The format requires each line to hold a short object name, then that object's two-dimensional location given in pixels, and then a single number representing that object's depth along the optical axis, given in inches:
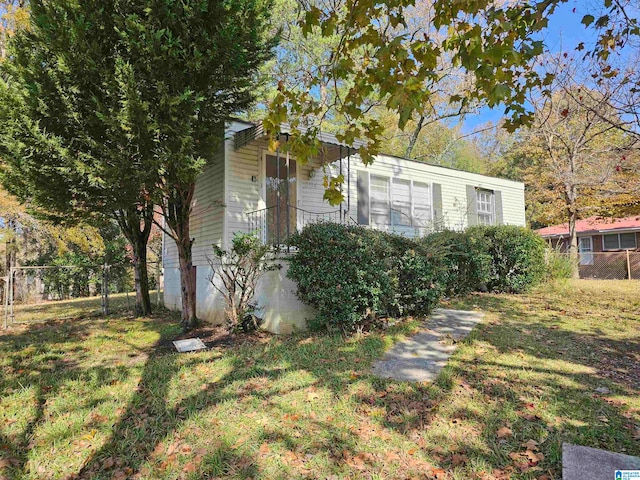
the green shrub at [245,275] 263.4
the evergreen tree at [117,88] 208.4
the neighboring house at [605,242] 688.5
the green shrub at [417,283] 266.1
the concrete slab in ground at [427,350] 183.8
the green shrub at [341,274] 237.9
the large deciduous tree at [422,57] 114.7
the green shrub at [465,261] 361.9
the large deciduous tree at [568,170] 434.4
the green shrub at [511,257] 396.8
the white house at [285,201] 306.0
